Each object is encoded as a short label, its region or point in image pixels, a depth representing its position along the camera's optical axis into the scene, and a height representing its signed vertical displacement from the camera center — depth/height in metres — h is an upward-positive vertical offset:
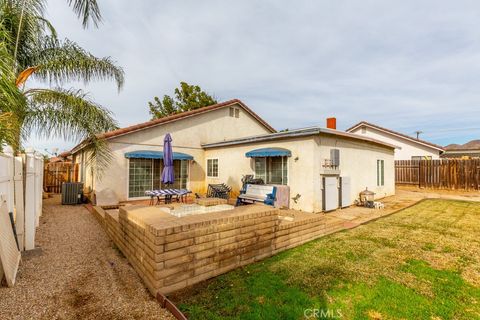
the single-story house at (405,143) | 22.54 +2.00
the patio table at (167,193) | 10.13 -1.34
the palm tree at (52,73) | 7.70 +3.49
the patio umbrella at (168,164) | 10.58 -0.03
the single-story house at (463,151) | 29.97 +1.55
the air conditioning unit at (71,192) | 12.35 -1.58
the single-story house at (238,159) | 10.25 +0.20
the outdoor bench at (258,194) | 9.53 -1.43
